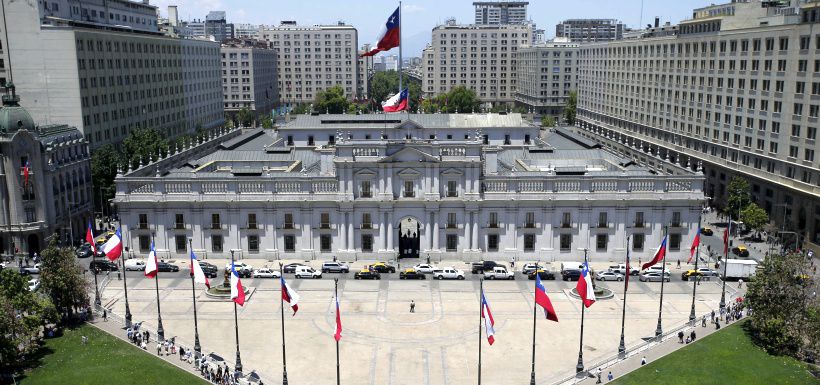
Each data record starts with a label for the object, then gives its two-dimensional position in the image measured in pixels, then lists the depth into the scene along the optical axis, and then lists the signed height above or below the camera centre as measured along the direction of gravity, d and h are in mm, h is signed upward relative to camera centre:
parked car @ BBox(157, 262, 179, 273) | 85500 -22793
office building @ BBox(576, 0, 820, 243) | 97000 -4522
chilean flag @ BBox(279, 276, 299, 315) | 53812 -16558
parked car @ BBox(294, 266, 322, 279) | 83500 -22895
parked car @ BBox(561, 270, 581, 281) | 82438 -23188
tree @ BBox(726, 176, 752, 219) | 104438 -18111
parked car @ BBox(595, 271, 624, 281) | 82688 -23409
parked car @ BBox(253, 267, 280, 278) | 84125 -23173
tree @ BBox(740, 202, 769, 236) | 98438 -19923
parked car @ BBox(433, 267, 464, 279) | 83125 -23110
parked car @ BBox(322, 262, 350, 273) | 85188 -22811
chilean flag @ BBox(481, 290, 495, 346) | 50000 -17325
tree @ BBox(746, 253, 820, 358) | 61156 -20490
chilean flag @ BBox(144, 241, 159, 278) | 62094 -16486
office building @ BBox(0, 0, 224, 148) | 112688 +1404
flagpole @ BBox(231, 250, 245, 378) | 57538 -23536
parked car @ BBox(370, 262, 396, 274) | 85000 -22845
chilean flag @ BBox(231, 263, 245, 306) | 56500 -16944
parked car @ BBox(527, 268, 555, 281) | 83250 -23414
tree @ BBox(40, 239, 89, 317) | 66375 -18757
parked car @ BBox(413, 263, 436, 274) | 84438 -22808
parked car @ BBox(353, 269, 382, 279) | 83062 -23055
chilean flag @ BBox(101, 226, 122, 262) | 64125 -15340
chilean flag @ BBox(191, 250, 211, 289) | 58906 -16270
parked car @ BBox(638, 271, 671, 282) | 82625 -23549
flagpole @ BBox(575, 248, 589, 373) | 57688 -23482
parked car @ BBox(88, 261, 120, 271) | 86312 -22747
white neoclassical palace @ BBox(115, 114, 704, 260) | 87375 -16376
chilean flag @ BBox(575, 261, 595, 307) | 54688 -16490
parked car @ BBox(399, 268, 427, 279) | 83438 -23210
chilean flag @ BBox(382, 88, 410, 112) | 84938 -3144
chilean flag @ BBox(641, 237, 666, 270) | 63256 -16117
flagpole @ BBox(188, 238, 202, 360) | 61512 -23434
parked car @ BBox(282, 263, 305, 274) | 84688 -22750
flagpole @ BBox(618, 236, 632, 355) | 61409 -23579
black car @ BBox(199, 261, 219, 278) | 83688 -22675
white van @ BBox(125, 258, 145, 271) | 86938 -22850
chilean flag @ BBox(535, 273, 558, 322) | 51625 -16404
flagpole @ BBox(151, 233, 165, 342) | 65062 -23239
